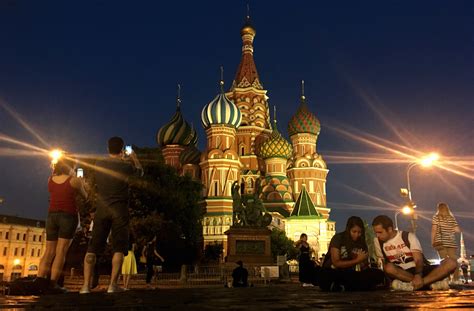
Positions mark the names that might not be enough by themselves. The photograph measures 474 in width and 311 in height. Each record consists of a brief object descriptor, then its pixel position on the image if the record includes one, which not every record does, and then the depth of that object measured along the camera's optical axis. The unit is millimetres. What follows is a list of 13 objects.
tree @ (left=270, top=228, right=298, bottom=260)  47906
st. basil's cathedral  55844
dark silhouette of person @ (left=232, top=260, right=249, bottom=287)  13188
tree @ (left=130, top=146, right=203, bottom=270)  28234
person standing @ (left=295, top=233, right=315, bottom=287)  8965
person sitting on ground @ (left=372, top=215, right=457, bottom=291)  6047
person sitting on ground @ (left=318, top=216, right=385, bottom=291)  6477
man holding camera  6316
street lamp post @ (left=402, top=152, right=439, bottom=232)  20933
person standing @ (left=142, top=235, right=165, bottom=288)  16562
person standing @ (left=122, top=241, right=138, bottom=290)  13029
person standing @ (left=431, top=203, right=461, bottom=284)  10609
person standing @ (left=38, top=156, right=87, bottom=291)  6766
